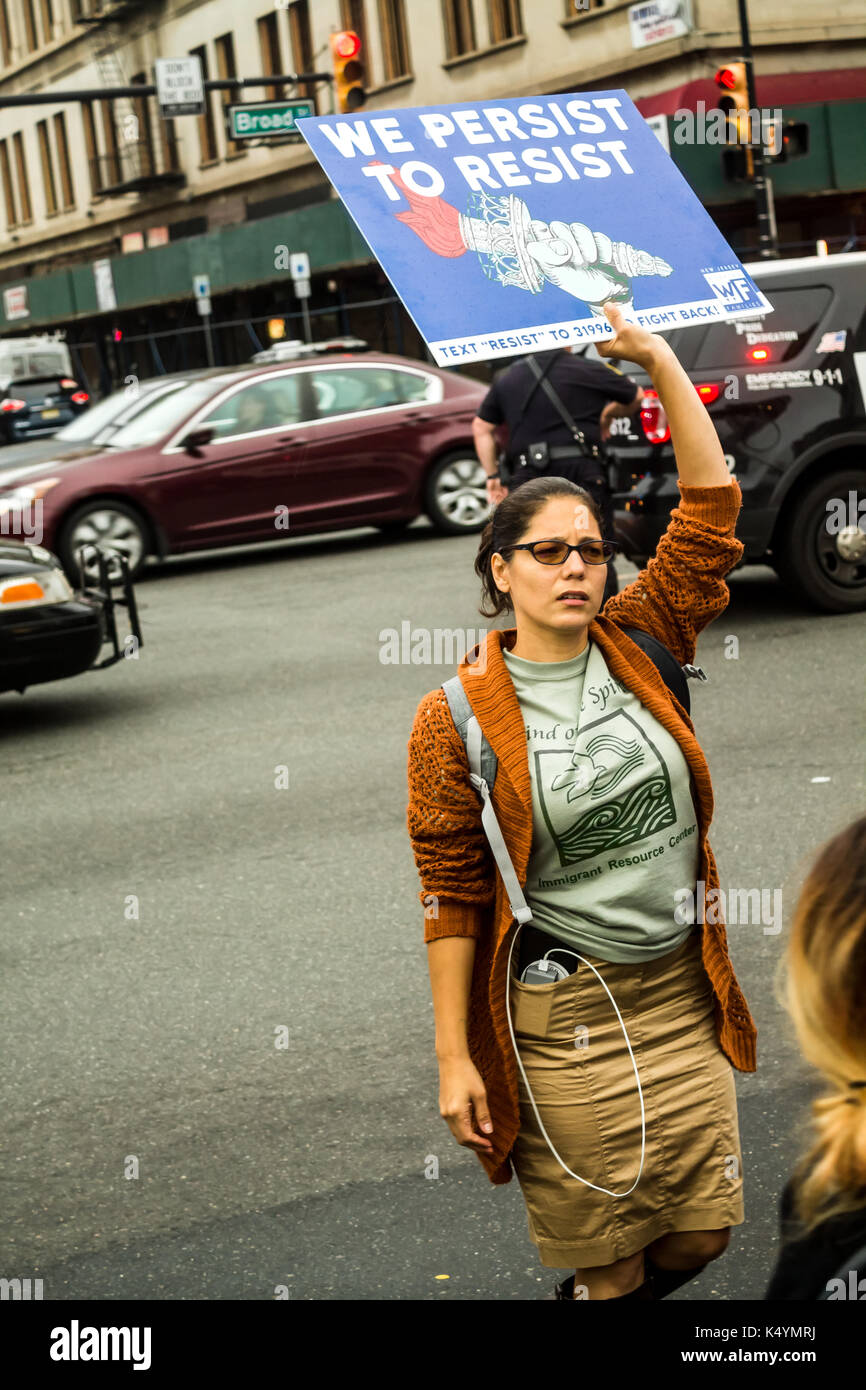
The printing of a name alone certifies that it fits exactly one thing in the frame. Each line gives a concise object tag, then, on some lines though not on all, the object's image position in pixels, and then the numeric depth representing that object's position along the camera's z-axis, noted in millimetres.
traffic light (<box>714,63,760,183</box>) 18312
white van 37562
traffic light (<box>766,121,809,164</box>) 18516
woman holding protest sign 2908
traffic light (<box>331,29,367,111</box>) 19156
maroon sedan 14453
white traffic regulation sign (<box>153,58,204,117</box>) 24438
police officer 8492
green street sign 22500
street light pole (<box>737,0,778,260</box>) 21109
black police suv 9797
